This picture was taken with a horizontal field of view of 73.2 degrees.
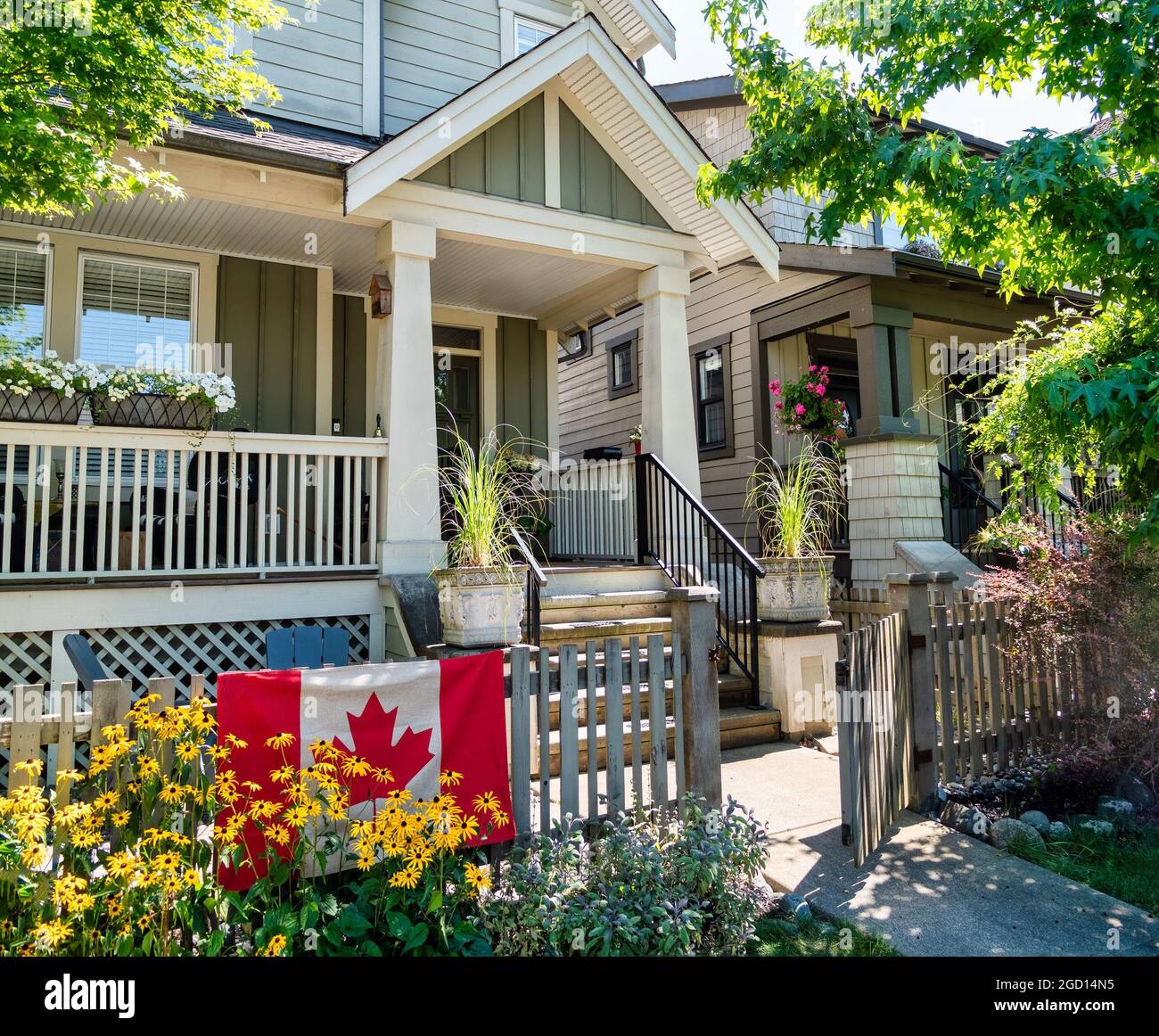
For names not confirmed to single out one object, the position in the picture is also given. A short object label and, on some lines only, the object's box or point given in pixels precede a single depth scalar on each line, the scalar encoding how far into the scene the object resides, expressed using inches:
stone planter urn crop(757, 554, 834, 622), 261.3
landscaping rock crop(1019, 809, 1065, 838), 175.3
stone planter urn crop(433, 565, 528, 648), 214.7
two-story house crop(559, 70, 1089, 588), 343.3
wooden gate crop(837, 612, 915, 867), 152.9
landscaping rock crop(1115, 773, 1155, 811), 190.7
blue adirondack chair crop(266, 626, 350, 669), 219.1
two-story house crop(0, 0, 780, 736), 242.4
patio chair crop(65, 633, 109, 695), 137.9
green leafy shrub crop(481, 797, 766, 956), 113.0
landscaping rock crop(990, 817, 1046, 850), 167.8
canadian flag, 114.3
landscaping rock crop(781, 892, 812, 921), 134.6
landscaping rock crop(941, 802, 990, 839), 175.0
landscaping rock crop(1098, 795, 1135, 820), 181.5
